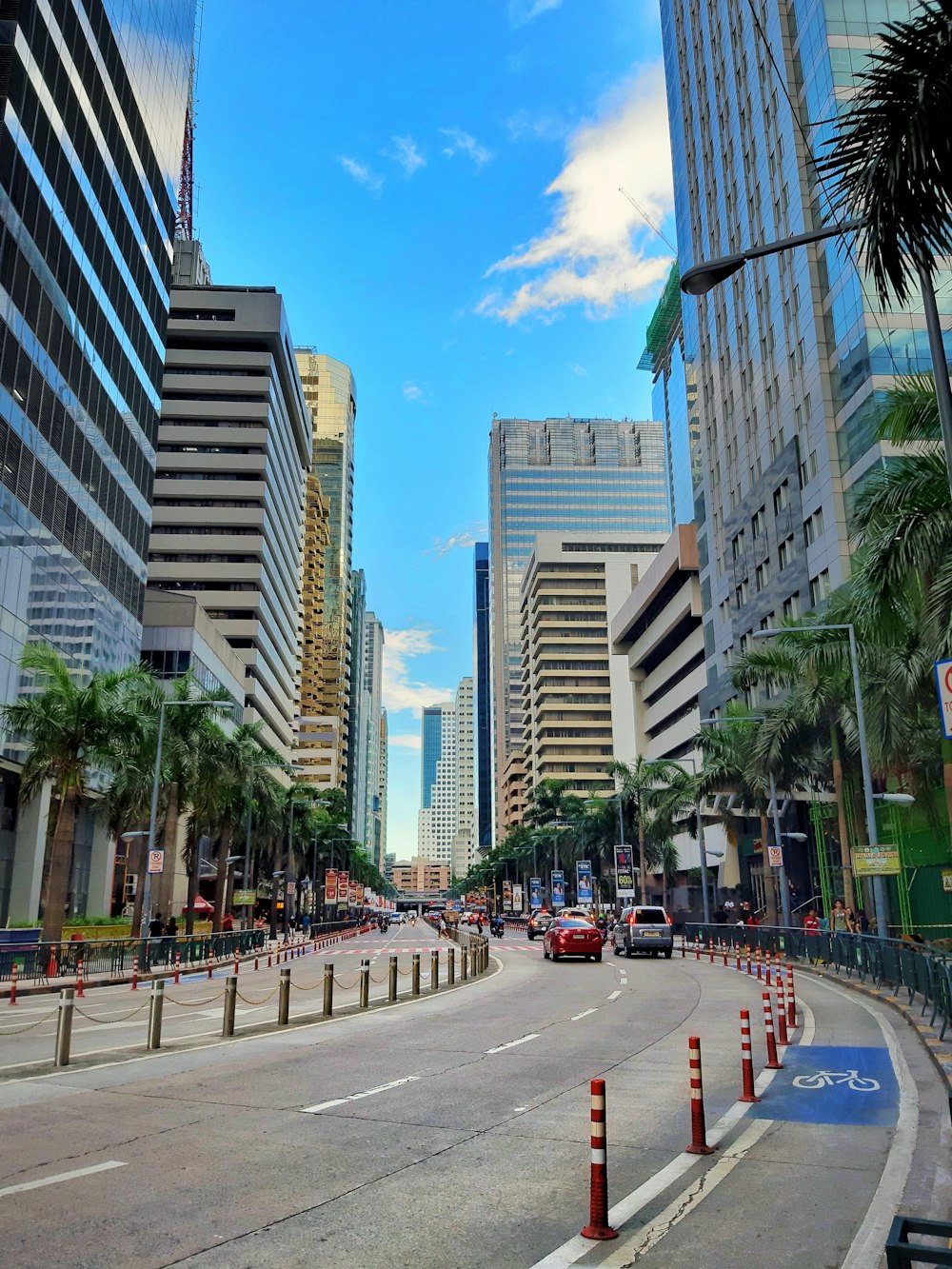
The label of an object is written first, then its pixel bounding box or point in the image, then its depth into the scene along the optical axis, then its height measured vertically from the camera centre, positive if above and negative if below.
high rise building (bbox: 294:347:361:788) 185.12 +30.74
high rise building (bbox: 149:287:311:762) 109.25 +45.65
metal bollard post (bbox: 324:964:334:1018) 19.78 -1.90
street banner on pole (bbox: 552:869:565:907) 89.81 +0.29
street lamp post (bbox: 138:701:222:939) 37.53 +2.71
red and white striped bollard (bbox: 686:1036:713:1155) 8.33 -1.80
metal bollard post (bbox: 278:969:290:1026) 18.08 -1.81
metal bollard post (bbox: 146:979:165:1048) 14.77 -1.75
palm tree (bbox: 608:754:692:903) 70.19 +6.70
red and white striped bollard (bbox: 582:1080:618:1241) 6.18 -1.75
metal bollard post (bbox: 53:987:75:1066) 13.34 -1.74
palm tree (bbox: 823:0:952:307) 7.86 +5.73
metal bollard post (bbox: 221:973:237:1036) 16.50 -1.78
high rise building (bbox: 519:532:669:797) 156.75 +35.06
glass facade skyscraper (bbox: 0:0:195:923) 40.16 +25.69
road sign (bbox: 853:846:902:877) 25.50 +0.63
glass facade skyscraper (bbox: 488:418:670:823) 198.62 +72.71
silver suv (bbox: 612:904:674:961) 39.69 -1.53
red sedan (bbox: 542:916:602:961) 37.19 -1.71
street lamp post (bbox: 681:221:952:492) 9.45 +5.74
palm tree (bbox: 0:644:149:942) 33.00 +5.07
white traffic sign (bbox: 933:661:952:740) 9.59 +1.84
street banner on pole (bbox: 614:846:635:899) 69.69 +1.24
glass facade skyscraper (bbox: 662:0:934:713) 50.28 +31.24
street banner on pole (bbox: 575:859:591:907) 87.19 +1.32
